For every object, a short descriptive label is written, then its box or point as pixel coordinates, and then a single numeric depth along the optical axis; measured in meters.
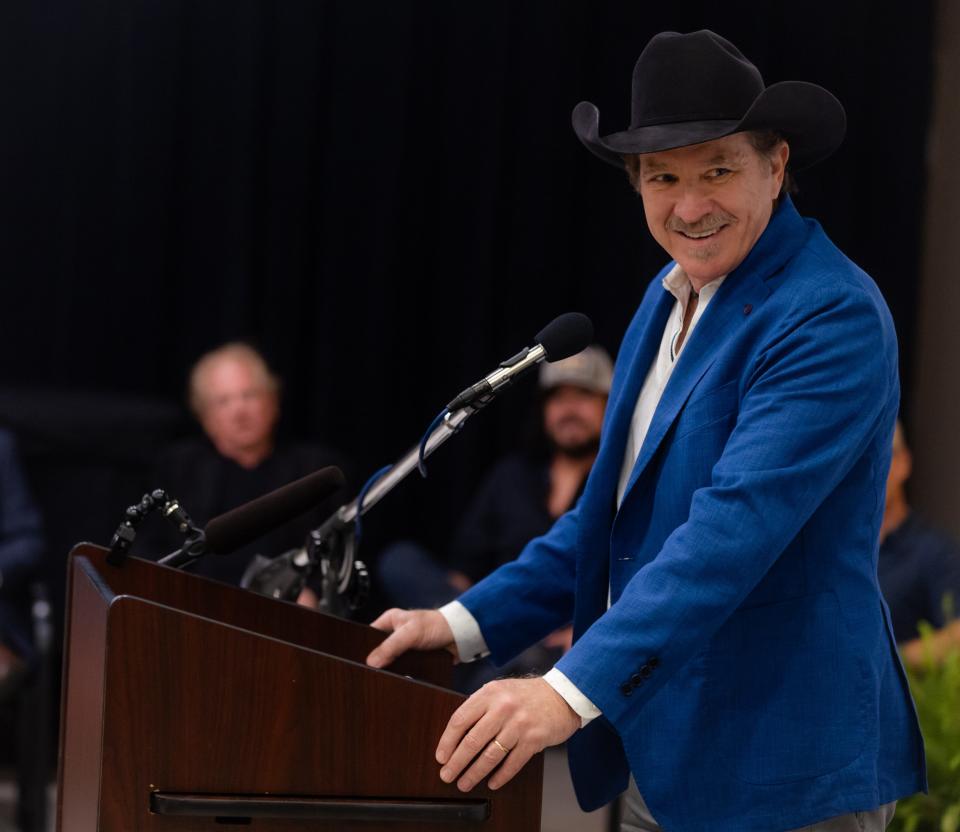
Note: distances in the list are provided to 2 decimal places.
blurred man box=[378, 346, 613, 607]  9.43
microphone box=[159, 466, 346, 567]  5.24
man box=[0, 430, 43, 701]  8.33
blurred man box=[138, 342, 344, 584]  9.43
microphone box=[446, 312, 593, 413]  5.20
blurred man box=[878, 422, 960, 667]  7.96
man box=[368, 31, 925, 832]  4.96
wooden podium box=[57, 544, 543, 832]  4.87
